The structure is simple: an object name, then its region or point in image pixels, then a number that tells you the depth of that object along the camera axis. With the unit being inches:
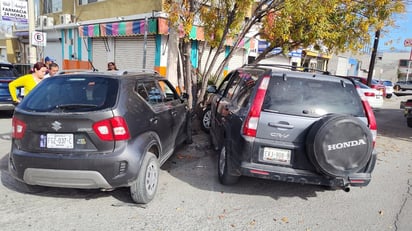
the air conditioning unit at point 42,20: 721.9
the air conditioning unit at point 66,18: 628.4
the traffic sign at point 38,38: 434.0
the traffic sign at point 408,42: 756.5
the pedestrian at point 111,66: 314.3
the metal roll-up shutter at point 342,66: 1298.0
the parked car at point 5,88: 316.5
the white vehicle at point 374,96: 488.7
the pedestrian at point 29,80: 209.8
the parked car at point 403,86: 1207.3
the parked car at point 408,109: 354.6
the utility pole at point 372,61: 607.5
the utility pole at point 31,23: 454.0
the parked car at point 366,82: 588.5
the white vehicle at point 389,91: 948.9
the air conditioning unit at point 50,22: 713.6
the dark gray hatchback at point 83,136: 123.3
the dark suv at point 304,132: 129.9
